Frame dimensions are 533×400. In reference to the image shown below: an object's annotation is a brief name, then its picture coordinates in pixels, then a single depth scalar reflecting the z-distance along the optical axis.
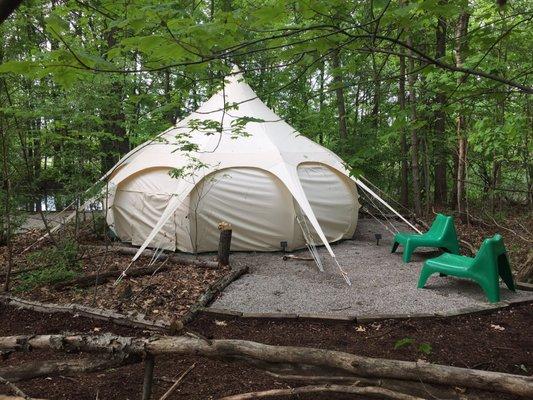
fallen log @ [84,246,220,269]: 6.90
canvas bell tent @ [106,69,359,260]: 7.89
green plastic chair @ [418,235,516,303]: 5.16
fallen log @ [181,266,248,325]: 4.67
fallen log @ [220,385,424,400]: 1.69
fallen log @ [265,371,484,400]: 1.79
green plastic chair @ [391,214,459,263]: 7.04
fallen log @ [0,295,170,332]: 4.30
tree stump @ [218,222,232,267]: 6.77
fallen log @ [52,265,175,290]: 5.61
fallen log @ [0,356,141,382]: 1.94
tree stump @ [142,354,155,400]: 2.04
